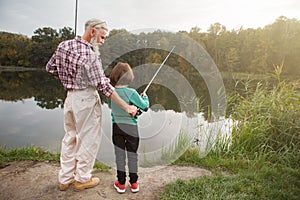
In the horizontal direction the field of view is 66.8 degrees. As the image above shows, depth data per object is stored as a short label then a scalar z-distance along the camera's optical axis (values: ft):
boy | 6.98
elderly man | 6.50
